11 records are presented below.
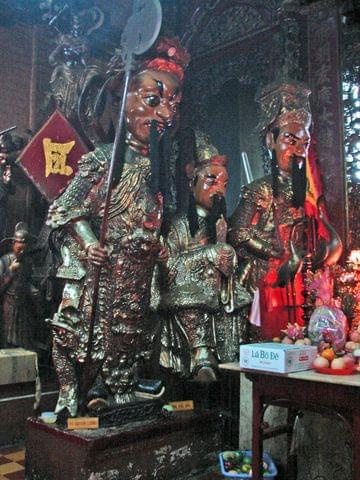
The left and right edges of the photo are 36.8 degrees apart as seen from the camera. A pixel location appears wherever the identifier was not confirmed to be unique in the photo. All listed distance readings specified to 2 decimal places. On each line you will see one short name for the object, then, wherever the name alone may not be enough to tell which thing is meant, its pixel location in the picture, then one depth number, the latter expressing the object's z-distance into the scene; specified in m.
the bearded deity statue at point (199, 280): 3.98
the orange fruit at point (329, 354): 2.64
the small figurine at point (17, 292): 4.88
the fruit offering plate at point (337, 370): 2.53
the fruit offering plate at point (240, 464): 3.03
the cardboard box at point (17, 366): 4.18
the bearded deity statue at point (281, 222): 4.29
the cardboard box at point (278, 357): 2.54
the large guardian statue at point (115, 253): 3.31
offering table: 2.35
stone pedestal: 2.96
